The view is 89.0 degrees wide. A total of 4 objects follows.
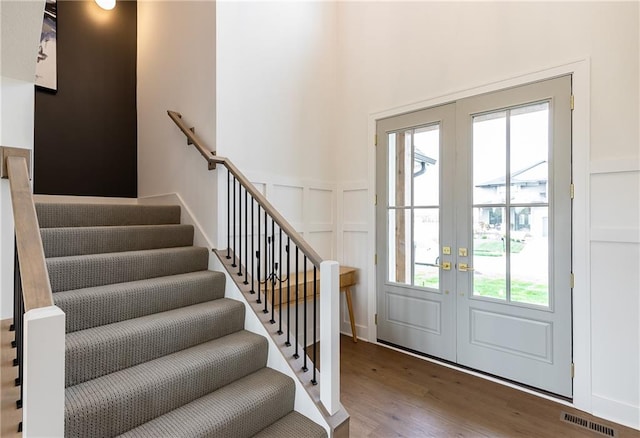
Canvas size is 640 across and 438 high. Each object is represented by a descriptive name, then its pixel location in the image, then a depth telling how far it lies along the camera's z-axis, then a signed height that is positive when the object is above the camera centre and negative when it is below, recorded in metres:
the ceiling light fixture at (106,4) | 3.12 +2.09
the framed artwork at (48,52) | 2.84 +1.48
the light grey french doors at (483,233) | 2.40 -0.11
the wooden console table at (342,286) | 2.85 -0.63
